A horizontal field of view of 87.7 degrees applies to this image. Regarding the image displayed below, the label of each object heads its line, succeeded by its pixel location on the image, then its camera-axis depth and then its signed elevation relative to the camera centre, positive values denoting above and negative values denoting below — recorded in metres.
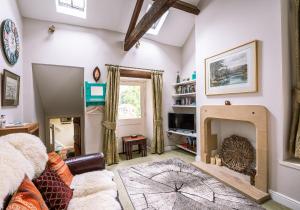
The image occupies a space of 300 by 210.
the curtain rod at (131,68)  3.71 +0.93
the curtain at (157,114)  4.01 -0.21
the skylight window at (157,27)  3.78 +1.98
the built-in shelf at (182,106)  3.74 -0.01
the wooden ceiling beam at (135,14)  2.87 +1.77
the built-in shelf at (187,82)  3.76 +0.59
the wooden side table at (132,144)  3.71 -0.91
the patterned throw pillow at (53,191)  1.30 -0.73
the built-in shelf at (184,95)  3.86 +0.29
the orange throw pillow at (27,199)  0.93 -0.58
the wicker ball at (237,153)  2.57 -0.84
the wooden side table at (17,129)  1.78 -0.26
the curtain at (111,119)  3.40 -0.28
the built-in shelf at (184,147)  3.78 -1.08
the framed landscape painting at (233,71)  2.33 +0.58
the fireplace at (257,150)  2.14 -0.64
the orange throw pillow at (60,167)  1.67 -0.67
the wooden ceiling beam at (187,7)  3.06 +1.99
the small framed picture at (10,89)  1.91 +0.25
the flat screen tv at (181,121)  3.80 -0.40
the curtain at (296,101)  1.90 +0.05
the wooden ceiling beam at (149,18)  2.13 +1.37
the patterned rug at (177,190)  1.97 -1.24
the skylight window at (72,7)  2.95 +1.95
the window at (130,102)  4.25 +0.12
